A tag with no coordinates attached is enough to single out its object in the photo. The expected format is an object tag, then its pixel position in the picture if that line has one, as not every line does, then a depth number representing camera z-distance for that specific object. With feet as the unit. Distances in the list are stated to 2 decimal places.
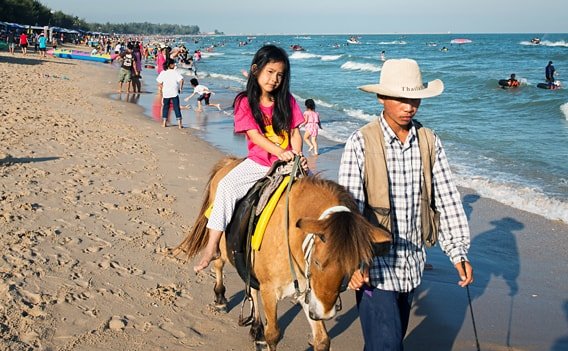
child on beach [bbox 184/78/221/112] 63.52
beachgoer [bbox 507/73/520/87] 97.45
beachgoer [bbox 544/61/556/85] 102.63
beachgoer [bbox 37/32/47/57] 134.72
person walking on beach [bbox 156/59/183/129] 51.08
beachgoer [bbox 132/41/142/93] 74.43
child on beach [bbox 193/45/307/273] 14.12
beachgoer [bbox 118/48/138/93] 72.23
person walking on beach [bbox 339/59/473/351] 10.04
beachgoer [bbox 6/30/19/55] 136.32
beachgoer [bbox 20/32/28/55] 141.28
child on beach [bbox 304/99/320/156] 43.29
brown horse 9.67
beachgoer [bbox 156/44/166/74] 73.59
